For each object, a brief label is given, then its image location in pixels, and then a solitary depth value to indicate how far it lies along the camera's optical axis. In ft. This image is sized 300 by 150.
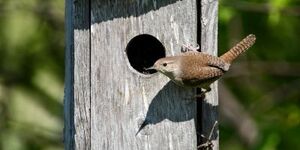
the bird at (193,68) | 29.12
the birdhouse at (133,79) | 30.09
